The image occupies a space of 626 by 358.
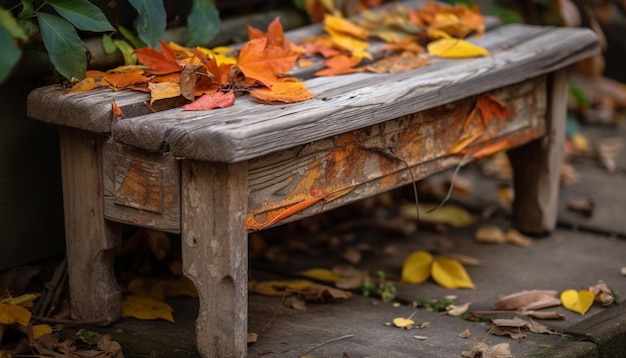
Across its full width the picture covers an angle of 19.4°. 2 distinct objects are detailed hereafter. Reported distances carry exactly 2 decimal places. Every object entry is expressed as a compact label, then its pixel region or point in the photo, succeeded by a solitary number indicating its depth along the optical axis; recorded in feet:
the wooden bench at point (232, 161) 12.25
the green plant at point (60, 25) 12.99
